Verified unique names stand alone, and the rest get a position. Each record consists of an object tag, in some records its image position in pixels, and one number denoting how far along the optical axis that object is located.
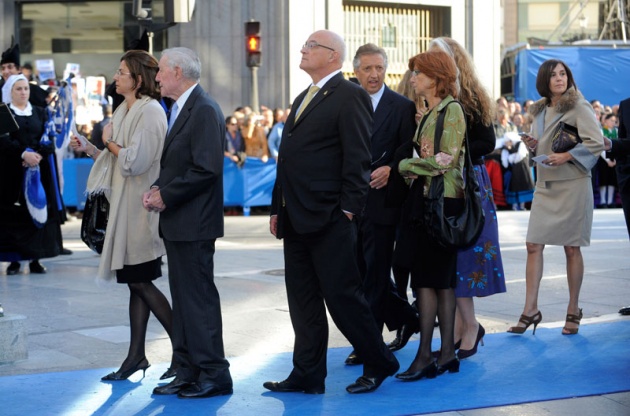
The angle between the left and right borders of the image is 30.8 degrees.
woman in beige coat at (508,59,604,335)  8.23
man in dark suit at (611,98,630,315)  8.88
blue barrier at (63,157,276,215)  20.31
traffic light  22.11
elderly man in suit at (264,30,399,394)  6.14
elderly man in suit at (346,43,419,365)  7.13
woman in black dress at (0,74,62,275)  11.88
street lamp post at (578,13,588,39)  35.19
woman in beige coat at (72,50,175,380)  6.63
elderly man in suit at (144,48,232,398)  6.24
